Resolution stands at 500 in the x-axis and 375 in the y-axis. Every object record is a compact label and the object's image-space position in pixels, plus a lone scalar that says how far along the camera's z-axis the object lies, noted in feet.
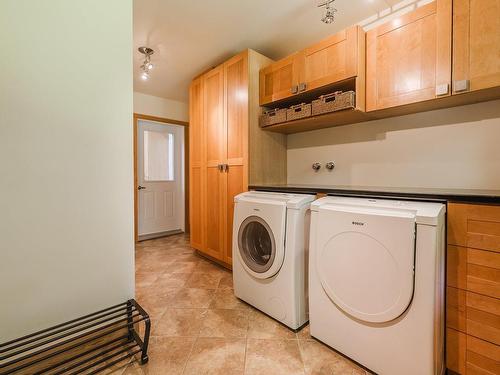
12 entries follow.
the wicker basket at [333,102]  5.70
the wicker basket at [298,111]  6.67
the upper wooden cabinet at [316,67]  5.70
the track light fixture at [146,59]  8.23
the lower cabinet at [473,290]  3.47
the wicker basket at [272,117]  7.20
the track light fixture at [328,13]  5.60
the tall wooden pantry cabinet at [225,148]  7.63
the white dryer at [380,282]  3.43
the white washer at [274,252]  5.08
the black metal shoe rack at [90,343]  3.72
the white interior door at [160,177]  12.74
